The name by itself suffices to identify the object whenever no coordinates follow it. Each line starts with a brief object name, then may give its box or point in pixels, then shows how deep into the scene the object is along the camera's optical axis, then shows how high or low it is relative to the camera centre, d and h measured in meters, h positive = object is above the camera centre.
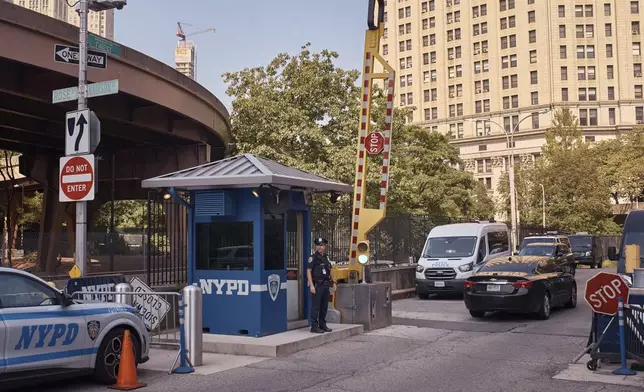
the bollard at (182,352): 9.91 -1.44
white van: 21.94 -0.31
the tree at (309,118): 34.12 +6.49
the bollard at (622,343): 9.48 -1.37
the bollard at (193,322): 10.32 -1.06
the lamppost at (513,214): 36.47 +1.66
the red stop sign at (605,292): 9.75 -0.69
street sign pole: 11.48 +2.47
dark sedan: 15.76 -0.99
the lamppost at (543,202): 54.54 +3.23
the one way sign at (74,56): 11.89 +3.29
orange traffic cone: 8.90 -1.50
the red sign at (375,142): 15.36 +2.26
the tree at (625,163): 60.31 +7.07
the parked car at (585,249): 40.06 -0.34
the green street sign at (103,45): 12.00 +3.54
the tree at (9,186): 22.43 +4.41
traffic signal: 14.58 -0.12
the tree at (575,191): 54.47 +4.05
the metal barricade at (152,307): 11.06 -0.94
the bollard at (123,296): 11.25 -0.71
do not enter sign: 11.08 +1.15
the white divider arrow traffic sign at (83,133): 11.31 +1.89
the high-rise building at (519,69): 93.88 +24.05
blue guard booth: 12.37 +0.19
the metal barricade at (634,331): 9.77 -1.24
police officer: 12.80 -0.66
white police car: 8.04 -0.98
